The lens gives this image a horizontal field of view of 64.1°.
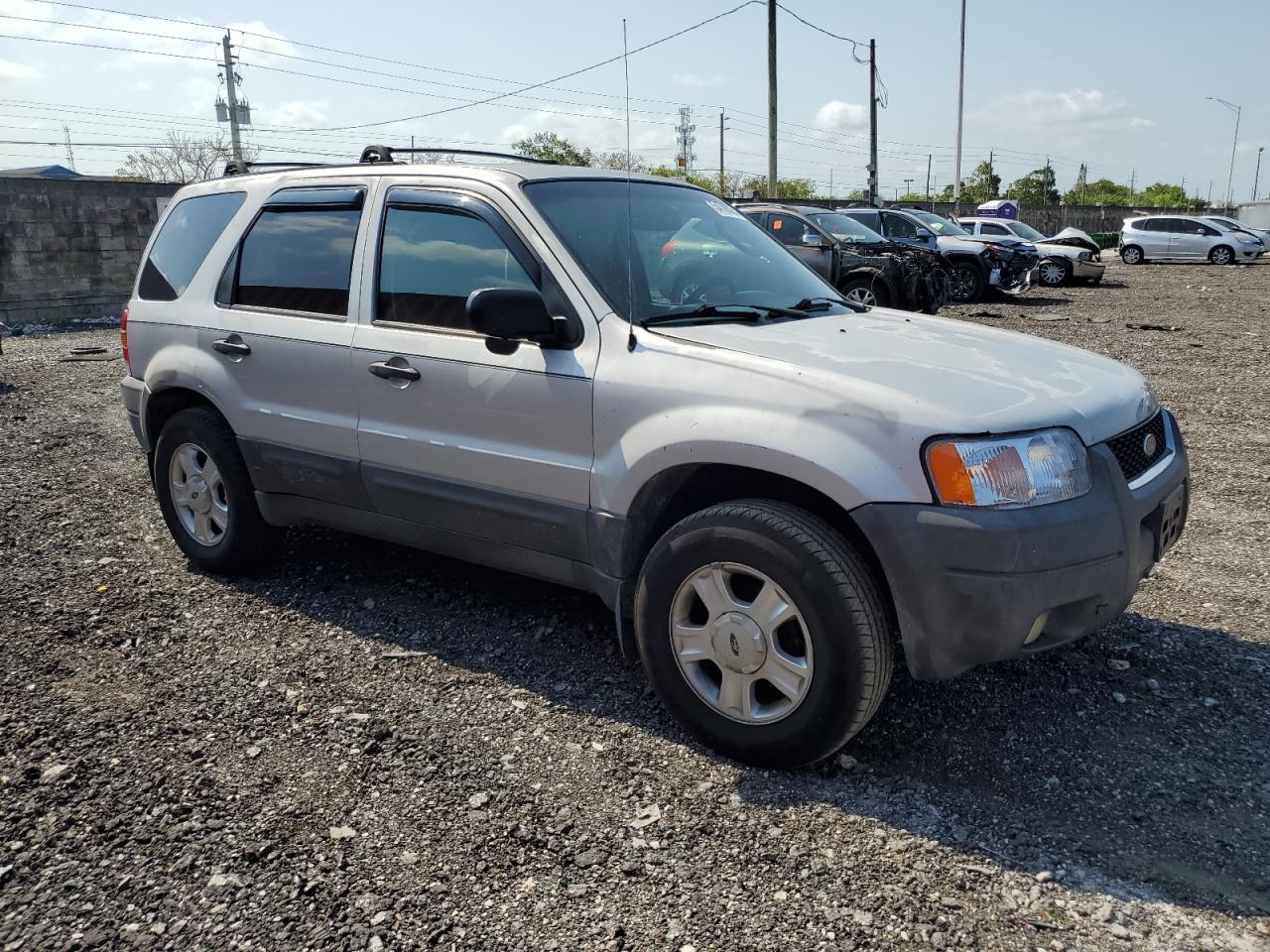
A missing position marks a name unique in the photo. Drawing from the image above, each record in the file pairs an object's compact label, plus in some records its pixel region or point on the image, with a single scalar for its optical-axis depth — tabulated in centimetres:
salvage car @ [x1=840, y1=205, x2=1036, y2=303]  1923
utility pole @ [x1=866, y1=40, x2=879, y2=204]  3819
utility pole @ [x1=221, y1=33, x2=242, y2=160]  4909
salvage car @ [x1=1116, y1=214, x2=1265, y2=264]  3203
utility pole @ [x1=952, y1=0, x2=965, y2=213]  4397
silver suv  286
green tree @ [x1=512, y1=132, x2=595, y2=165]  5619
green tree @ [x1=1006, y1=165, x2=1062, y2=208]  9844
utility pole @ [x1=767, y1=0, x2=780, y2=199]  3028
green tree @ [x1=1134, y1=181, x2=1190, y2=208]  10216
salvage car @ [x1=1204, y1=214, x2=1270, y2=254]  3354
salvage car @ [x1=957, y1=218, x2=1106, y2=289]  2394
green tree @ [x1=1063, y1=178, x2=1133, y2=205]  10231
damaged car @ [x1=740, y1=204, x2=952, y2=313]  1473
